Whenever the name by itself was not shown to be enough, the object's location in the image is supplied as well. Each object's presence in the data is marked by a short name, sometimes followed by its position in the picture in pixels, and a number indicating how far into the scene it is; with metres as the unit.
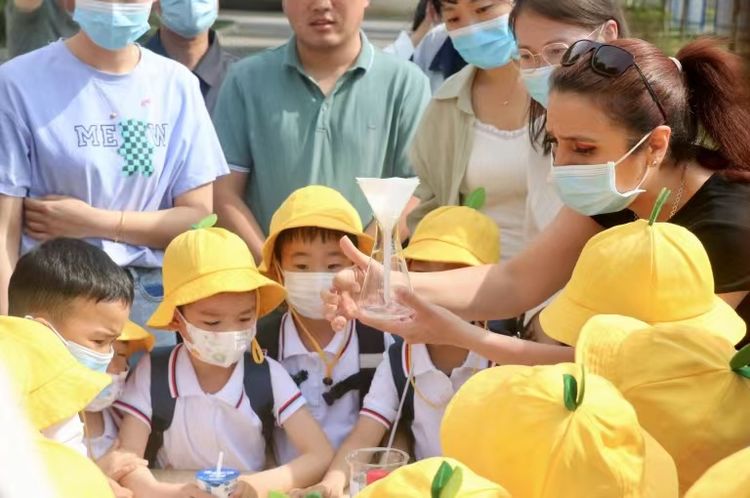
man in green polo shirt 4.12
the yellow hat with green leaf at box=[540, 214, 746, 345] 1.98
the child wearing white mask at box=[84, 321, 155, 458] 3.50
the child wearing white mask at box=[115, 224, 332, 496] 3.51
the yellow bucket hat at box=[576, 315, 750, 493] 1.57
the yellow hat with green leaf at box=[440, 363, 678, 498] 1.43
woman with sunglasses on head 2.55
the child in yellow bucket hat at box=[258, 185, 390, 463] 3.69
